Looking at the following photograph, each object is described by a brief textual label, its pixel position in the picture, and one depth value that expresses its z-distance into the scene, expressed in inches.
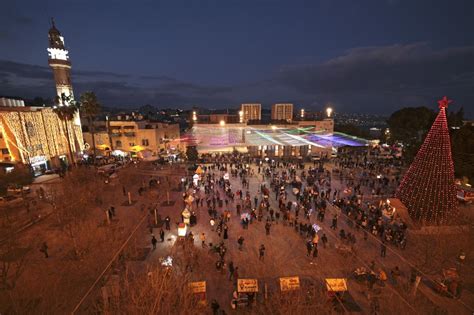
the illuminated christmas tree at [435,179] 566.9
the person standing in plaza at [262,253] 480.1
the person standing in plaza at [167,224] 624.1
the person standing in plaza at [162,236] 565.1
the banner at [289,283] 349.7
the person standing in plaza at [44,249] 499.1
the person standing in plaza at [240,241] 523.1
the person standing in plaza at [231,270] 432.8
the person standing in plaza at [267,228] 587.8
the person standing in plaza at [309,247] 495.5
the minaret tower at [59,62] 1461.6
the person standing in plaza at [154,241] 533.3
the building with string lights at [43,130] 1042.1
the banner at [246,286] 364.5
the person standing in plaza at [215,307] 341.1
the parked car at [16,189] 858.4
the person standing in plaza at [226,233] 568.7
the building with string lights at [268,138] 1592.0
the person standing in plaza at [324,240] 539.2
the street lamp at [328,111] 1657.2
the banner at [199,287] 346.3
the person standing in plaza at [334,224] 614.2
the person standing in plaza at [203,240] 535.5
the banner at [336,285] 362.6
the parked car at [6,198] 802.9
